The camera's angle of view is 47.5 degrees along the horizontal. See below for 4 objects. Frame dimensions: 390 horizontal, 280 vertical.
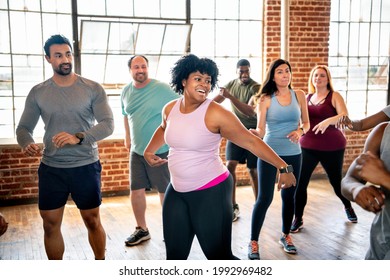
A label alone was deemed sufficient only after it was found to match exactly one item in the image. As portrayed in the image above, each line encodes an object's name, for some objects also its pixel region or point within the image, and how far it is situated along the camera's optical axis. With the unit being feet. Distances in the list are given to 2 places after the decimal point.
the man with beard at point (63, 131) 8.38
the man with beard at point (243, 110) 13.23
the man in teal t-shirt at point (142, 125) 11.34
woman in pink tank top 6.59
